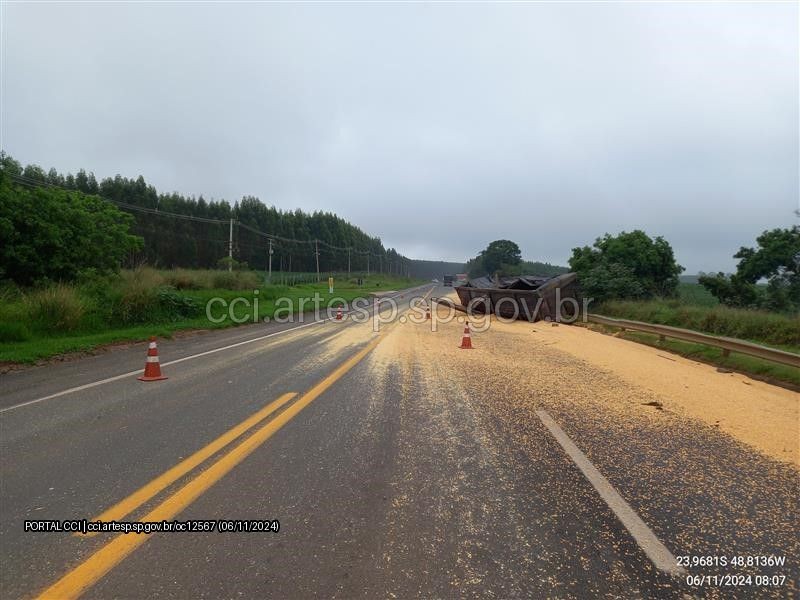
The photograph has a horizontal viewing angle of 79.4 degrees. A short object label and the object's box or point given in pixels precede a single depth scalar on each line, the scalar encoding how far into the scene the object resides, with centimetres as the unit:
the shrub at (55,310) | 1336
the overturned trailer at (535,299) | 2112
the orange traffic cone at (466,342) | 1205
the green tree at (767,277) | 2036
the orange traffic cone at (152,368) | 815
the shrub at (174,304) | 1835
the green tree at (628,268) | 2388
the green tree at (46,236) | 1659
